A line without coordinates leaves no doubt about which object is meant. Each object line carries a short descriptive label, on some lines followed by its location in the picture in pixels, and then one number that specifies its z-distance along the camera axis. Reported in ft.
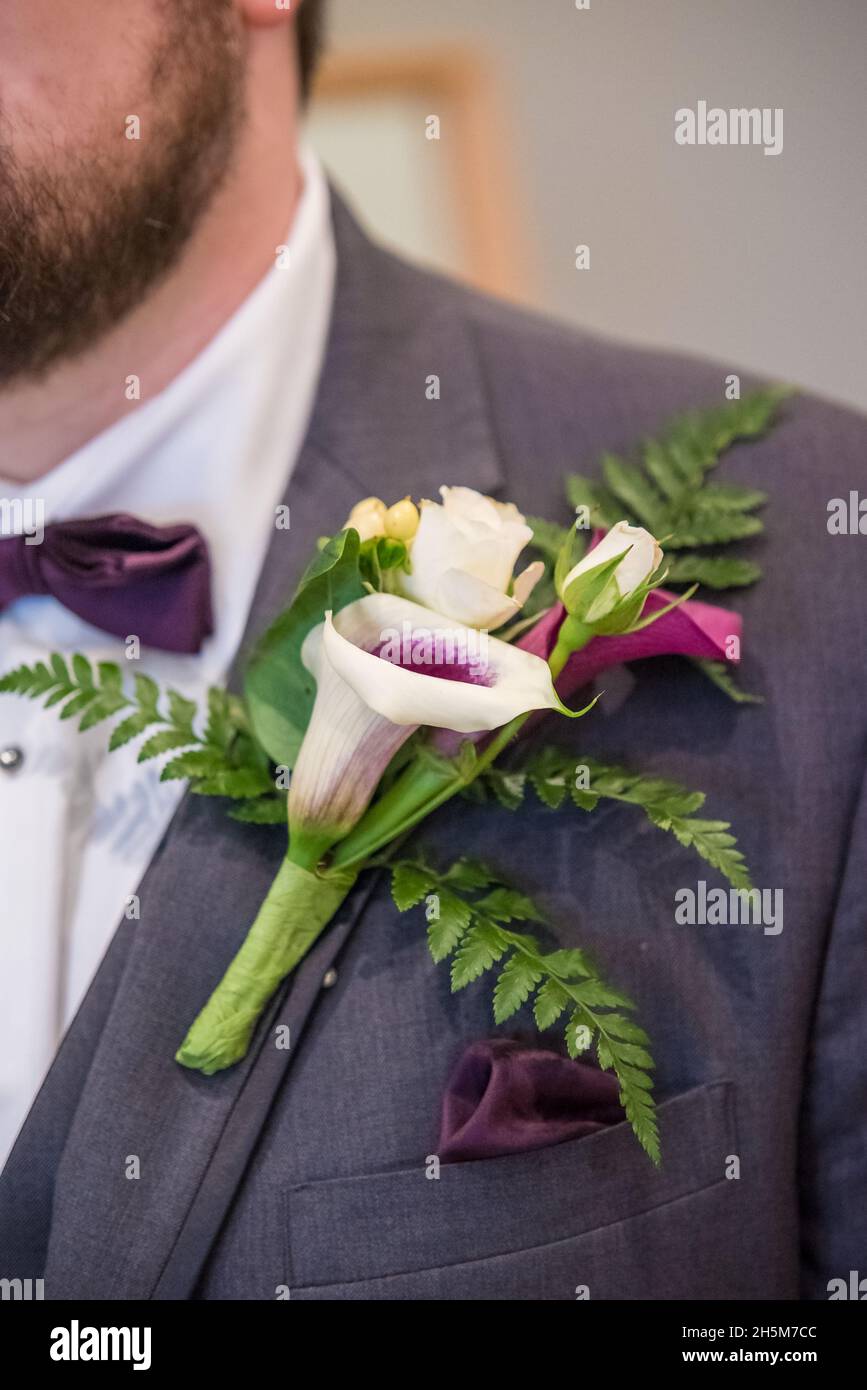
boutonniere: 2.04
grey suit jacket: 2.40
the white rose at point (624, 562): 2.01
